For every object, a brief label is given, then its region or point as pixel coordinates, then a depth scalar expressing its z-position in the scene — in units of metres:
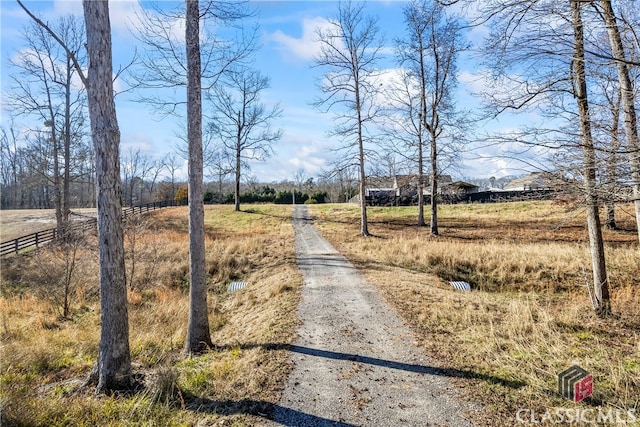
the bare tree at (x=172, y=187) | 61.53
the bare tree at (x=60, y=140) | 19.56
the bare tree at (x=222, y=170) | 32.94
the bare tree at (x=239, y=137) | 33.84
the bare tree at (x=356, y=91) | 17.22
